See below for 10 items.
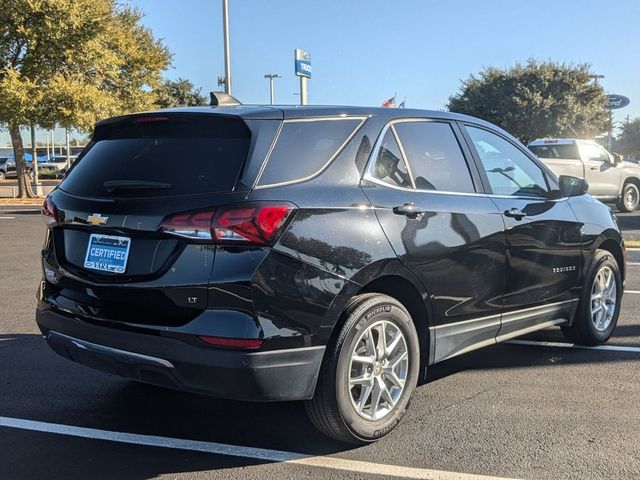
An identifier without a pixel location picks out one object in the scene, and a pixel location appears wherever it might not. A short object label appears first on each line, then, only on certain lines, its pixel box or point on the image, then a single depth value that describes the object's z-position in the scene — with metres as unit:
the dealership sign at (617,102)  34.69
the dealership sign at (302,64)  17.59
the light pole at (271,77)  50.72
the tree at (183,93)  43.19
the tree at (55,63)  21.56
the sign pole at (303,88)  17.53
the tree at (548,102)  38.22
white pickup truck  16.44
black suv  3.00
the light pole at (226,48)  19.58
